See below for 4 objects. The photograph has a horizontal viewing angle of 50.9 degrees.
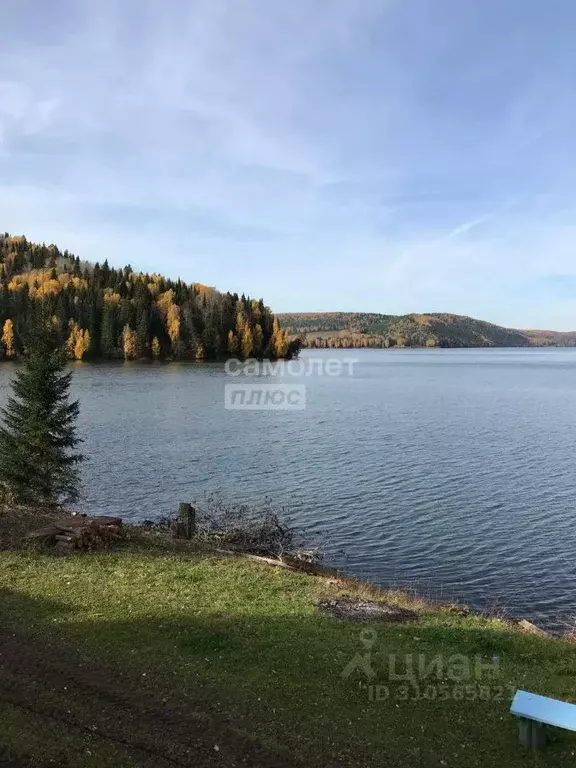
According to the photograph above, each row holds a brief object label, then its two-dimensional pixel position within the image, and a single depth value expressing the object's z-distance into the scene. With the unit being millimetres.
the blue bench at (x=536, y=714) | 8312
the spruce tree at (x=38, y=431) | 24759
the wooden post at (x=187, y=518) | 21781
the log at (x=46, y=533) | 17828
